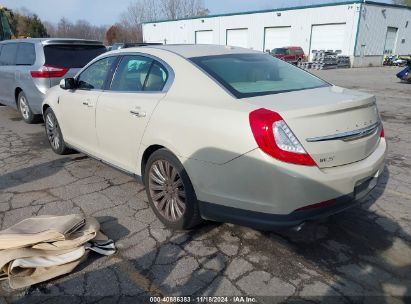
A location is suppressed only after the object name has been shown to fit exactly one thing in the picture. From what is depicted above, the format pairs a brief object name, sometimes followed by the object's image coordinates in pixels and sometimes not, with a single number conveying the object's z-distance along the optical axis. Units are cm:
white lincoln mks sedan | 240
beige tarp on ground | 255
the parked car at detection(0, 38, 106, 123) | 666
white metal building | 2906
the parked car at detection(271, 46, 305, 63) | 2811
